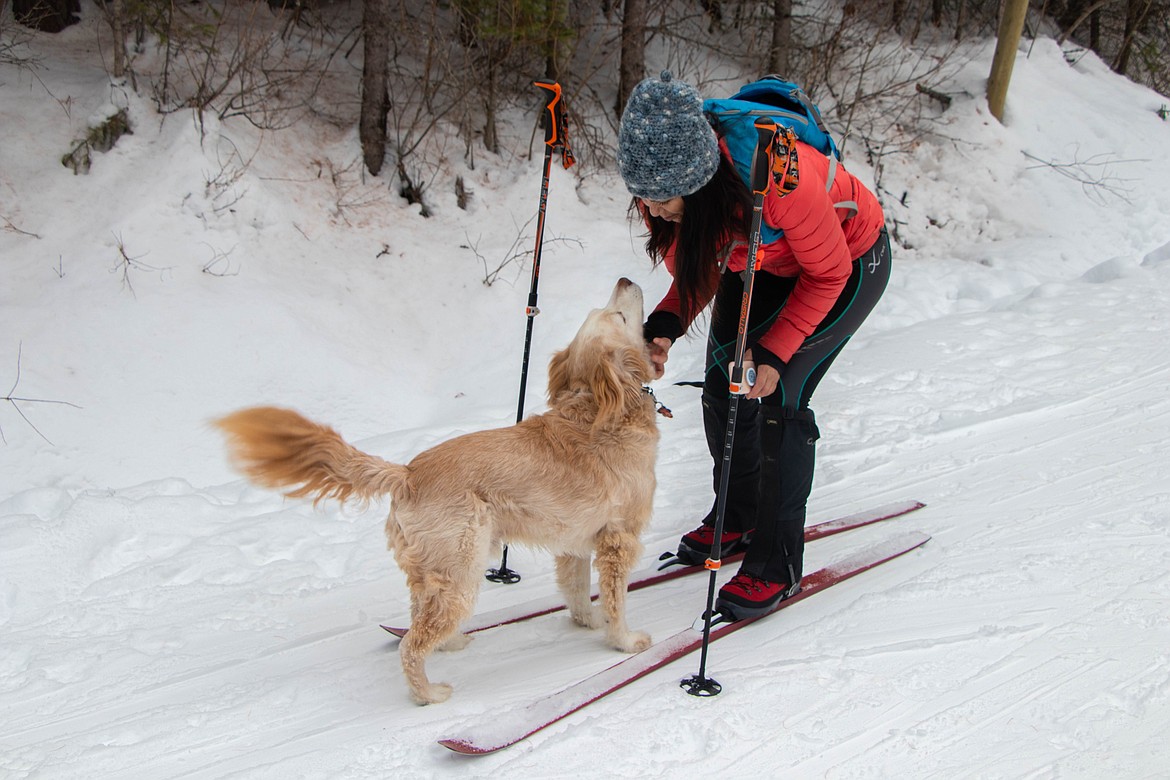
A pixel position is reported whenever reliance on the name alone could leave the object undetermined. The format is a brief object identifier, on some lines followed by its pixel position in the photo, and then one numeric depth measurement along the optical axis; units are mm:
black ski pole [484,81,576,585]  4305
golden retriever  3043
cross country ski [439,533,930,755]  2811
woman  2840
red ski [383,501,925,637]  3781
